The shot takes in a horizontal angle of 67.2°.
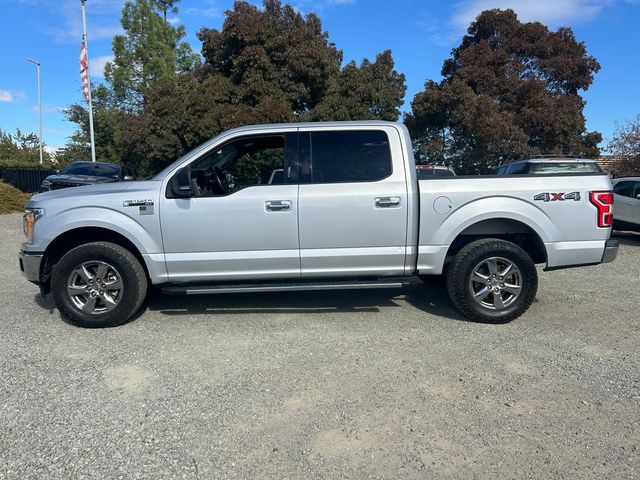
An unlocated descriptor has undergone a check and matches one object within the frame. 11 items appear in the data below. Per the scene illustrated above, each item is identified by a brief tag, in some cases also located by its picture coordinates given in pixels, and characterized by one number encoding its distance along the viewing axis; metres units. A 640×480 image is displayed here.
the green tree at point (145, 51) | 30.22
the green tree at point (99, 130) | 32.66
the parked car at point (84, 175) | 12.50
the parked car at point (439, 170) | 14.93
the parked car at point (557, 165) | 10.31
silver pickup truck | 4.85
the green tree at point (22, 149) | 40.62
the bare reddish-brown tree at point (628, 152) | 19.72
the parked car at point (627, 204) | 11.36
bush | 16.75
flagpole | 20.69
